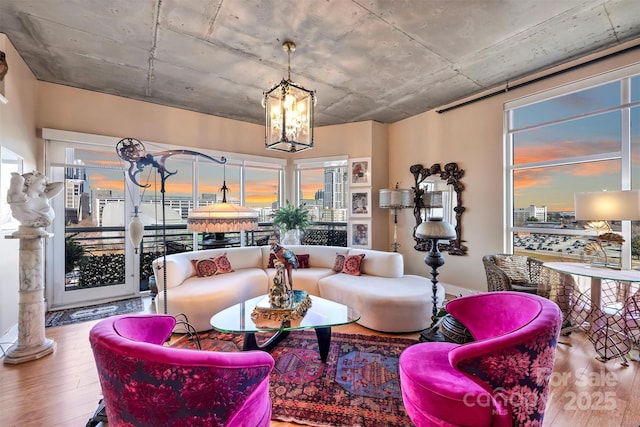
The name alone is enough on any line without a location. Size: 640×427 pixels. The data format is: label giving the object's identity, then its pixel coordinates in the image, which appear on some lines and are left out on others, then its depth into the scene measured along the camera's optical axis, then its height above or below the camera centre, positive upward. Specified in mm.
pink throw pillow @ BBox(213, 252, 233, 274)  3852 -708
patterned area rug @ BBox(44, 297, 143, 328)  3381 -1292
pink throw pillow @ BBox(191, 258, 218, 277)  3705 -713
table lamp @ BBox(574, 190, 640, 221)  2396 +58
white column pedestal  2463 -773
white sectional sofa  2955 -877
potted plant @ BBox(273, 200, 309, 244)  5152 -130
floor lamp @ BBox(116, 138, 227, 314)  1976 +424
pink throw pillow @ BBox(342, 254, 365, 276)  3865 -728
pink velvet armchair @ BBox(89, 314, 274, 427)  985 -626
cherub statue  2393 +166
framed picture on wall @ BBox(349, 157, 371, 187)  5188 +795
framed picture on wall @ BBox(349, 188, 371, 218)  5200 +201
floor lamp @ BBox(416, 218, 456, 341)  2449 -236
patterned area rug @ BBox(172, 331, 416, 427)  1806 -1312
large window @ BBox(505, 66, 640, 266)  2914 +651
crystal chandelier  2492 +923
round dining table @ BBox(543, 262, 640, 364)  2438 -958
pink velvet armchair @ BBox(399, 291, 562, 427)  1235 -802
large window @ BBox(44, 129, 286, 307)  3863 +23
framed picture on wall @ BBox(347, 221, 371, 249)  5195 -396
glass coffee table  2090 -860
